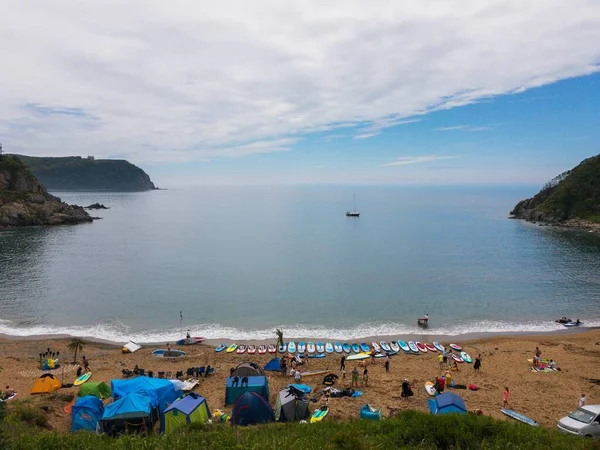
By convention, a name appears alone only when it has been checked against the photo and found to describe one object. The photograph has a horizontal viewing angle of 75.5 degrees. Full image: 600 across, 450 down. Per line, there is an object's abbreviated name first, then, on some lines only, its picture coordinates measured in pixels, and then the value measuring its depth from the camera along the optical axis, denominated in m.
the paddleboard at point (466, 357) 27.87
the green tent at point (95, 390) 19.67
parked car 15.45
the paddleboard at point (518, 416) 17.79
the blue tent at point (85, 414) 16.62
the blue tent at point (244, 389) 19.23
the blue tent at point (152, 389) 17.86
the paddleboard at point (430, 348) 30.41
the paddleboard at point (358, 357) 28.16
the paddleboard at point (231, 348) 30.32
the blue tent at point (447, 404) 16.98
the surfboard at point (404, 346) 30.45
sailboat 136.51
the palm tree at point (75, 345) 26.59
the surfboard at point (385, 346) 30.04
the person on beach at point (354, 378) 22.54
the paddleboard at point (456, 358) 27.81
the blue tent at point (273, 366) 25.00
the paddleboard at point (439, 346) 30.53
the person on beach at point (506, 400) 19.94
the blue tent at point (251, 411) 17.31
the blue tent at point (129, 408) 16.09
